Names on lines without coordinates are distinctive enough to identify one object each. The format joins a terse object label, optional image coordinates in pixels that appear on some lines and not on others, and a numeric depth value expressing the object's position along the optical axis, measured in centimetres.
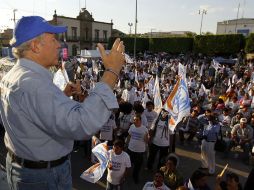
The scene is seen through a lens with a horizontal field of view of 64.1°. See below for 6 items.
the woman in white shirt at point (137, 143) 497
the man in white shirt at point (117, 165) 397
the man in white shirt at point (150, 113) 621
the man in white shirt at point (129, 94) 839
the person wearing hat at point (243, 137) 616
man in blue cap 91
